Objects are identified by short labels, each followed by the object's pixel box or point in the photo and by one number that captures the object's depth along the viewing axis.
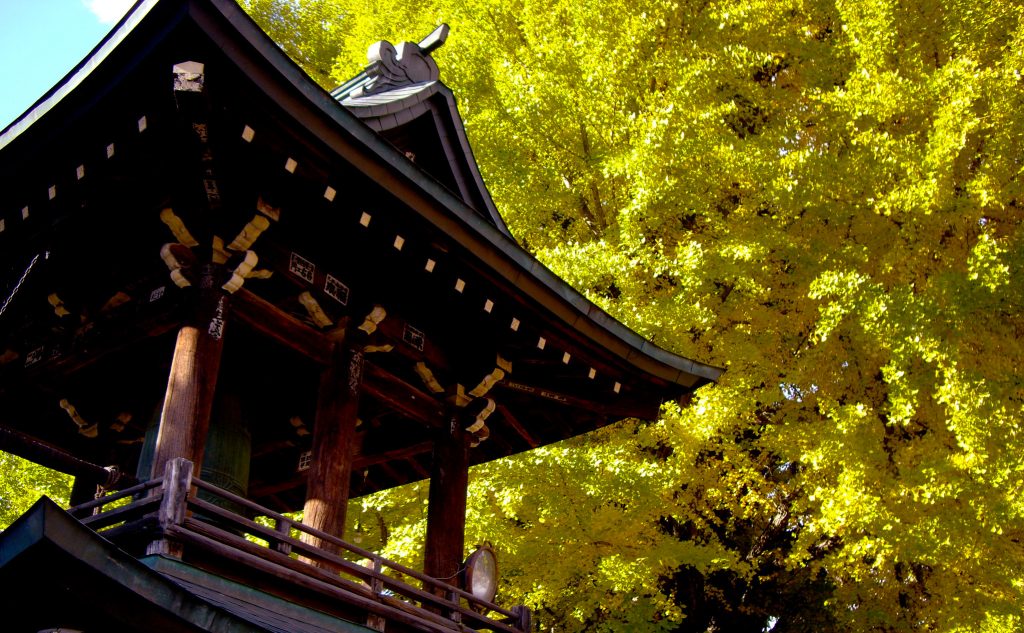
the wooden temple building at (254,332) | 4.70
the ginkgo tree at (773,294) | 9.62
